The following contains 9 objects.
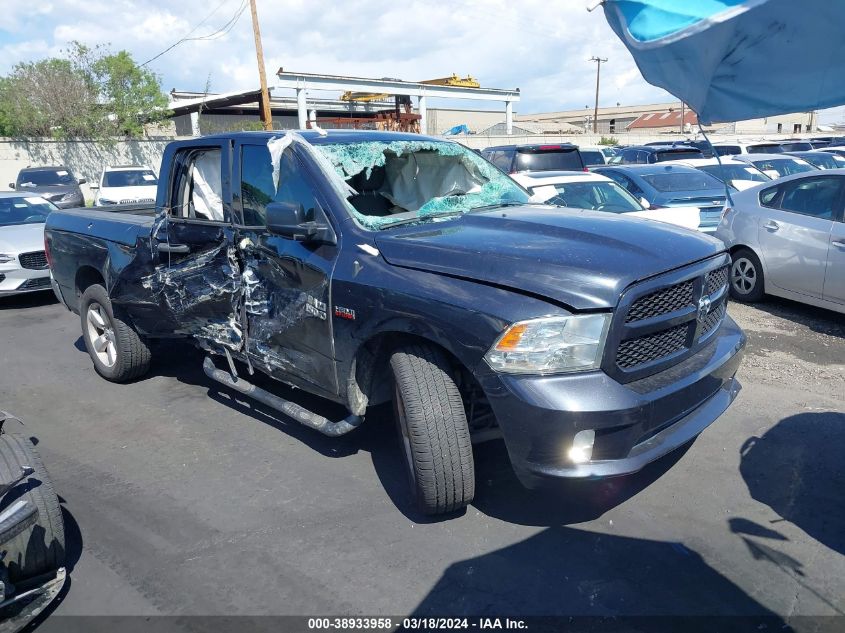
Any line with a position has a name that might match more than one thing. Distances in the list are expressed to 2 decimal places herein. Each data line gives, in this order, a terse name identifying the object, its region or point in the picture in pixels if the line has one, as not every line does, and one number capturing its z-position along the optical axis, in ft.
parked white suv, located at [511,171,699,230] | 26.27
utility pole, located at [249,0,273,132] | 73.22
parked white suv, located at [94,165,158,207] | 54.77
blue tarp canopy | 7.81
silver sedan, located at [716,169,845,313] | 21.35
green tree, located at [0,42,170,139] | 87.76
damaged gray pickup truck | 9.57
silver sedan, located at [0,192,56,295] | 28.94
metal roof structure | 80.43
